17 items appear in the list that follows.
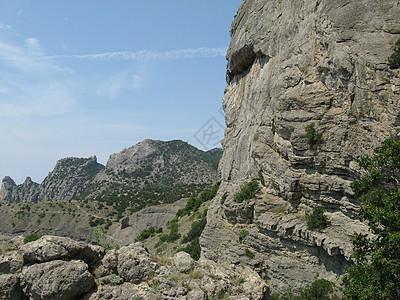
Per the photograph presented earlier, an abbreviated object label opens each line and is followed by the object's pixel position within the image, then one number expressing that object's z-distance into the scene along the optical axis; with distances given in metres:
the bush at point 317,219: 16.84
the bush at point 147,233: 49.62
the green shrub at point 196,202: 48.31
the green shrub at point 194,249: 29.75
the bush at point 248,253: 20.50
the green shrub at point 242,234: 21.39
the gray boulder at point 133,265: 7.45
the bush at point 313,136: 17.52
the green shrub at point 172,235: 38.91
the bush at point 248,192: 22.20
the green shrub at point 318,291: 15.70
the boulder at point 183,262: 7.90
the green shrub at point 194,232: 35.53
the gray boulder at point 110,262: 7.67
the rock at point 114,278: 6.52
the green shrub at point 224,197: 25.80
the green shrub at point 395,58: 13.69
